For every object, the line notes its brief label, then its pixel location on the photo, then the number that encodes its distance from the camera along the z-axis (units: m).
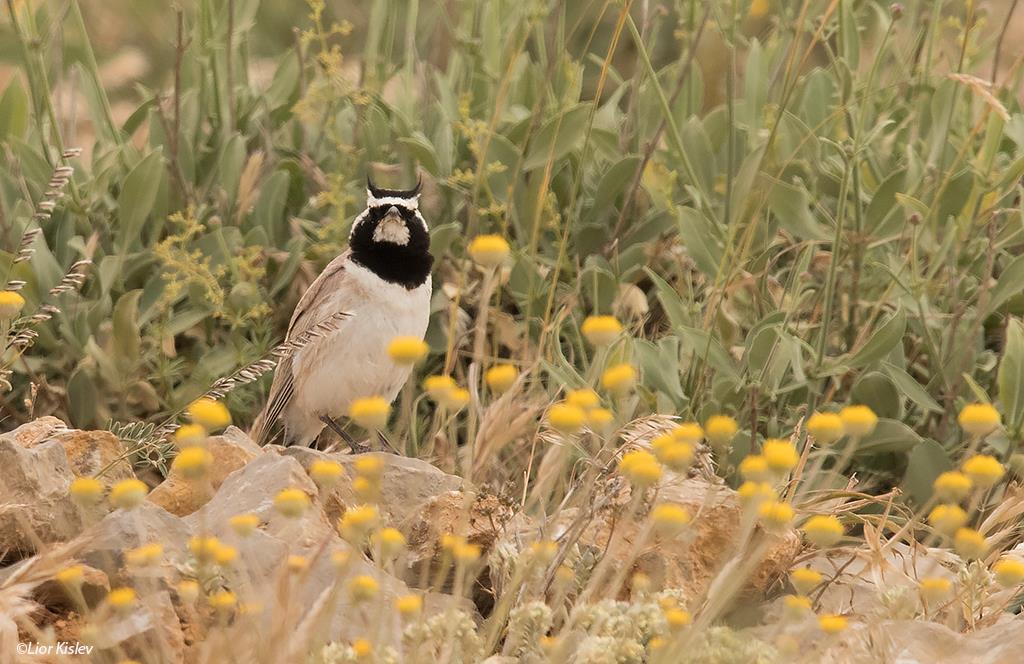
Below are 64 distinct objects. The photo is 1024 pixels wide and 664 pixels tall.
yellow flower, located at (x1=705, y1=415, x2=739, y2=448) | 4.94
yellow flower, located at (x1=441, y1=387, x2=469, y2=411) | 4.80
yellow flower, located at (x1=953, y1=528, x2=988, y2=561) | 4.48
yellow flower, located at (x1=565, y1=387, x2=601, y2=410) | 4.77
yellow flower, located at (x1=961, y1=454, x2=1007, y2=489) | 4.51
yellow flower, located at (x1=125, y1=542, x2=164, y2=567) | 4.33
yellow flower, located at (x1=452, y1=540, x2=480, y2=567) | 4.49
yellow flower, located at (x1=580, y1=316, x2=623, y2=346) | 4.92
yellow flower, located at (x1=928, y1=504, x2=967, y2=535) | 4.50
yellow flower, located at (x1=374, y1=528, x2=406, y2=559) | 4.61
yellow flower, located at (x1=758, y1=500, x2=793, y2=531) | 4.75
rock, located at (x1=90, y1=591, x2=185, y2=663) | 4.77
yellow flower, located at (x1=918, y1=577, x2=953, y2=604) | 4.68
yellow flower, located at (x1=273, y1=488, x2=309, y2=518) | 4.30
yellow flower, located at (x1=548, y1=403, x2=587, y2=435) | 4.62
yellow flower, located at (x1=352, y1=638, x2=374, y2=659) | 4.48
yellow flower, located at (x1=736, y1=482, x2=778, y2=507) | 4.50
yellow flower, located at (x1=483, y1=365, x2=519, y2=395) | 4.93
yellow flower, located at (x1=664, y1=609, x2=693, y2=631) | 4.48
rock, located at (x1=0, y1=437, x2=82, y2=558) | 5.93
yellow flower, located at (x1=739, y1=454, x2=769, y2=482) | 4.53
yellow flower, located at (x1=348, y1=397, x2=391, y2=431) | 4.56
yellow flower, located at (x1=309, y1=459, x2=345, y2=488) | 4.48
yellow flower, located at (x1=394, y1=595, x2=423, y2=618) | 4.46
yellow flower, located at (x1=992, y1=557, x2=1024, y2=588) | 4.70
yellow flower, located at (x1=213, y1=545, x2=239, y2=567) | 4.37
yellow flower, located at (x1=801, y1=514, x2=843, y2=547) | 4.59
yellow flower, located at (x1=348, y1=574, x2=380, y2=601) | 4.38
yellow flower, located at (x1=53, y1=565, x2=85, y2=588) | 4.46
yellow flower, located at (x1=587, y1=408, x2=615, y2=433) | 4.76
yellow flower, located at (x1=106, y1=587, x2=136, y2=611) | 4.30
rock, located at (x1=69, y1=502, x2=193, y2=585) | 5.46
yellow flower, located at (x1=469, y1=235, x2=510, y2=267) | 5.36
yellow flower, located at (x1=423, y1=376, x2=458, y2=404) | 4.75
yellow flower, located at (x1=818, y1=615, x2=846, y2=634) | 4.31
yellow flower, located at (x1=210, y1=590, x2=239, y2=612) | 4.36
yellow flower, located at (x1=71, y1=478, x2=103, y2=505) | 4.52
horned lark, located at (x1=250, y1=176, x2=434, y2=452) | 8.17
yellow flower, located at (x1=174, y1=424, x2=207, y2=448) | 4.48
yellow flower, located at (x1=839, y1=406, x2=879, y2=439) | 4.59
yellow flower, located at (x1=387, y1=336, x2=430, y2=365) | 4.72
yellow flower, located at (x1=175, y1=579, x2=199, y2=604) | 4.46
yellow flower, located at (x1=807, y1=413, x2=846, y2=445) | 4.60
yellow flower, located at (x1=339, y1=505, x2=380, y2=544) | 4.42
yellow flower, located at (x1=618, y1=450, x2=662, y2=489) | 4.55
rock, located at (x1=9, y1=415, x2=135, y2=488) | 6.66
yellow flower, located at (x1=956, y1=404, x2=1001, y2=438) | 4.73
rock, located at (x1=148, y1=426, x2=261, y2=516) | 6.70
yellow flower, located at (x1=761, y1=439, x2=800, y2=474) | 4.44
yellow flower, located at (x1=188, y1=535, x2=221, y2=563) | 4.29
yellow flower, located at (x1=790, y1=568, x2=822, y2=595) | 4.69
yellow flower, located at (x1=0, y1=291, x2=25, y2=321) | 5.62
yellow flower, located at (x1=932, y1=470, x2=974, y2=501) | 4.41
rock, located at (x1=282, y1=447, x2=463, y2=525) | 6.71
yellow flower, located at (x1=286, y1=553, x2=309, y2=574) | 4.50
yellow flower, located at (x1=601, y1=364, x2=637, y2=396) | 4.86
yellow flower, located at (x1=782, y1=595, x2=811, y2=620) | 4.38
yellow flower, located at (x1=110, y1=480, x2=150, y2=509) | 4.35
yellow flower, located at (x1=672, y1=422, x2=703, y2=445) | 4.73
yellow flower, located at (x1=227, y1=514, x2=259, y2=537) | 4.27
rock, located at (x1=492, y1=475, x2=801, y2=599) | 6.11
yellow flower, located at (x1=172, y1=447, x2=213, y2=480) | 4.32
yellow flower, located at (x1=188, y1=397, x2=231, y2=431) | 4.58
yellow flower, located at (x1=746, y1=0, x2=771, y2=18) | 10.04
